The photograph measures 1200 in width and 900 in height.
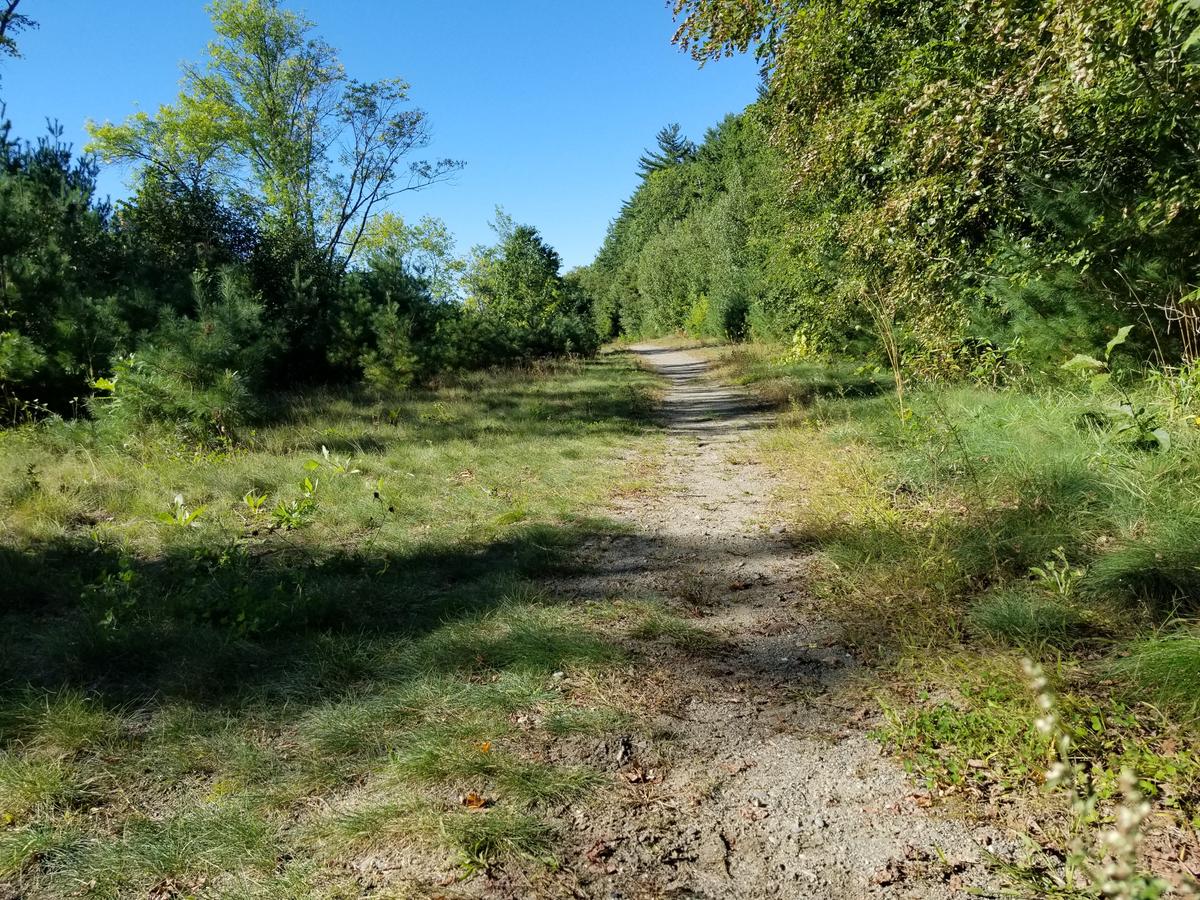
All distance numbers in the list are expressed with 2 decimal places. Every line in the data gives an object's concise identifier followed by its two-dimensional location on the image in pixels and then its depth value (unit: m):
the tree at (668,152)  72.50
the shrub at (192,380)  7.73
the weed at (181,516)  4.84
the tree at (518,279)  25.39
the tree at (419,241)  30.94
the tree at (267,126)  25.31
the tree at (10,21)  14.48
